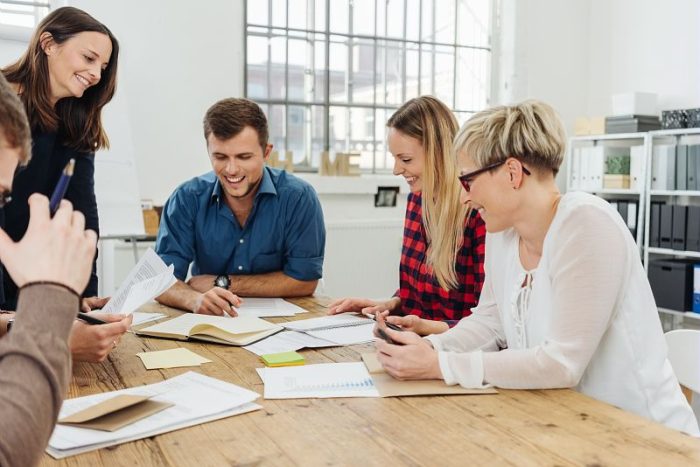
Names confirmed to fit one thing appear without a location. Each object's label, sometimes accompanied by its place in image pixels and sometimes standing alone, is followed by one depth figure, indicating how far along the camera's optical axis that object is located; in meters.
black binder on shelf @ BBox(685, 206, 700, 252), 4.65
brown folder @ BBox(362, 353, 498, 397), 1.33
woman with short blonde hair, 1.38
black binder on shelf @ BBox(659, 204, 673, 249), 4.82
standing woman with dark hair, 2.26
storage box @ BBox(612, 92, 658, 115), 5.12
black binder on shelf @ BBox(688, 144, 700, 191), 4.69
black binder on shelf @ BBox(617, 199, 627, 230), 5.15
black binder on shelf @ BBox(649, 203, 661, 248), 4.91
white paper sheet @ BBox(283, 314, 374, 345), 1.80
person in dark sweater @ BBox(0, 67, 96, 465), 0.75
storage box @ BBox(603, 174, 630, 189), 5.16
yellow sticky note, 1.55
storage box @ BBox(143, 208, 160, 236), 4.29
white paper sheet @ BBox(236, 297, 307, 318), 2.14
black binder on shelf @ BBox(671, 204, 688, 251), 4.74
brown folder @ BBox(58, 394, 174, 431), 1.13
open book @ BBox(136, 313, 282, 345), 1.79
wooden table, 1.03
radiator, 5.00
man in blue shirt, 2.51
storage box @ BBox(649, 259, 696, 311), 4.66
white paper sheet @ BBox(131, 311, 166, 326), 2.05
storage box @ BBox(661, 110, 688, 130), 4.84
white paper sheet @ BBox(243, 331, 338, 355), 1.69
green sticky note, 1.56
